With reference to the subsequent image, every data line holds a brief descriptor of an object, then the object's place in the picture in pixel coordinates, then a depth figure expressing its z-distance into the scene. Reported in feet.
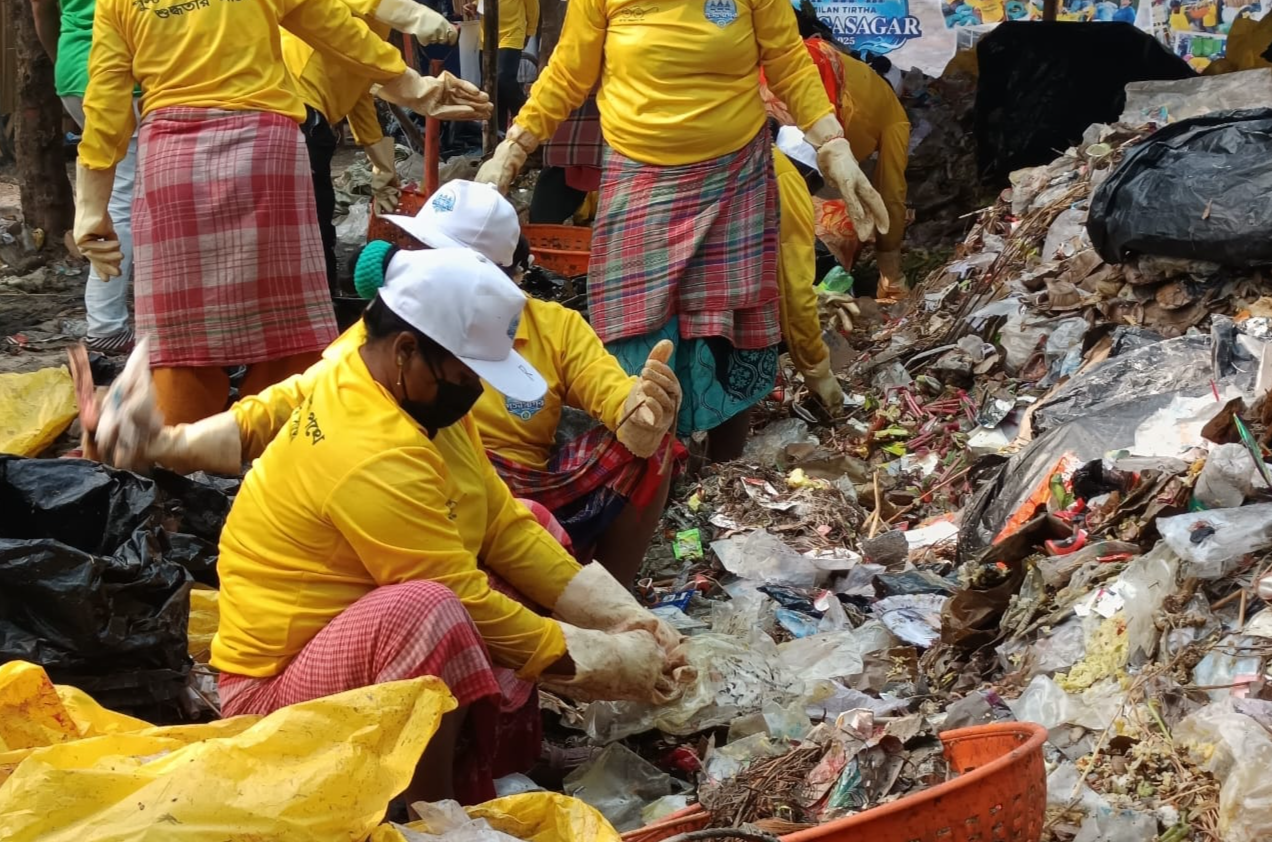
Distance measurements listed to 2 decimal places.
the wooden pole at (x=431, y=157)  19.44
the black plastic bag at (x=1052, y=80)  27.96
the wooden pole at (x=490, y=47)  25.73
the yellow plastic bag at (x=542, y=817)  7.27
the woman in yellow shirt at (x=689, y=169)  14.75
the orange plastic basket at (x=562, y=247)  20.03
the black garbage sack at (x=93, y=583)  9.44
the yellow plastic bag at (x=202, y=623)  11.26
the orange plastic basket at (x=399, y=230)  11.74
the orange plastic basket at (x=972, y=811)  7.26
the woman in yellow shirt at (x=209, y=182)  13.47
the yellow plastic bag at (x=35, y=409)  14.49
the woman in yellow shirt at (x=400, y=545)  8.12
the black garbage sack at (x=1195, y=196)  16.28
